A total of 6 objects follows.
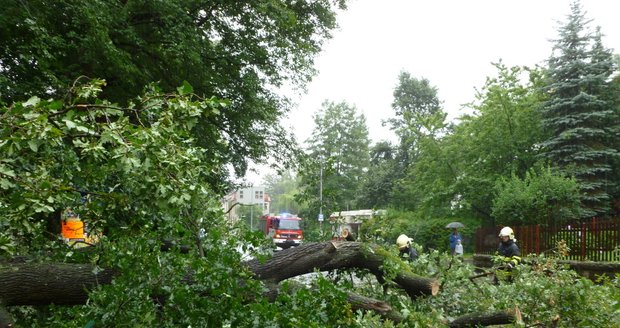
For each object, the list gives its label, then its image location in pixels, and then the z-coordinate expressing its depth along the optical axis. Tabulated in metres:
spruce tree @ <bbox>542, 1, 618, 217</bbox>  22.03
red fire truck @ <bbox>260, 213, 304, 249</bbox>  33.84
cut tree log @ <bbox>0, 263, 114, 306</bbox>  3.93
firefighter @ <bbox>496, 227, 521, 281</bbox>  8.58
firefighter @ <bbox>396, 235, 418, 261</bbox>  7.70
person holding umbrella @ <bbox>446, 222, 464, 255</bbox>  16.73
